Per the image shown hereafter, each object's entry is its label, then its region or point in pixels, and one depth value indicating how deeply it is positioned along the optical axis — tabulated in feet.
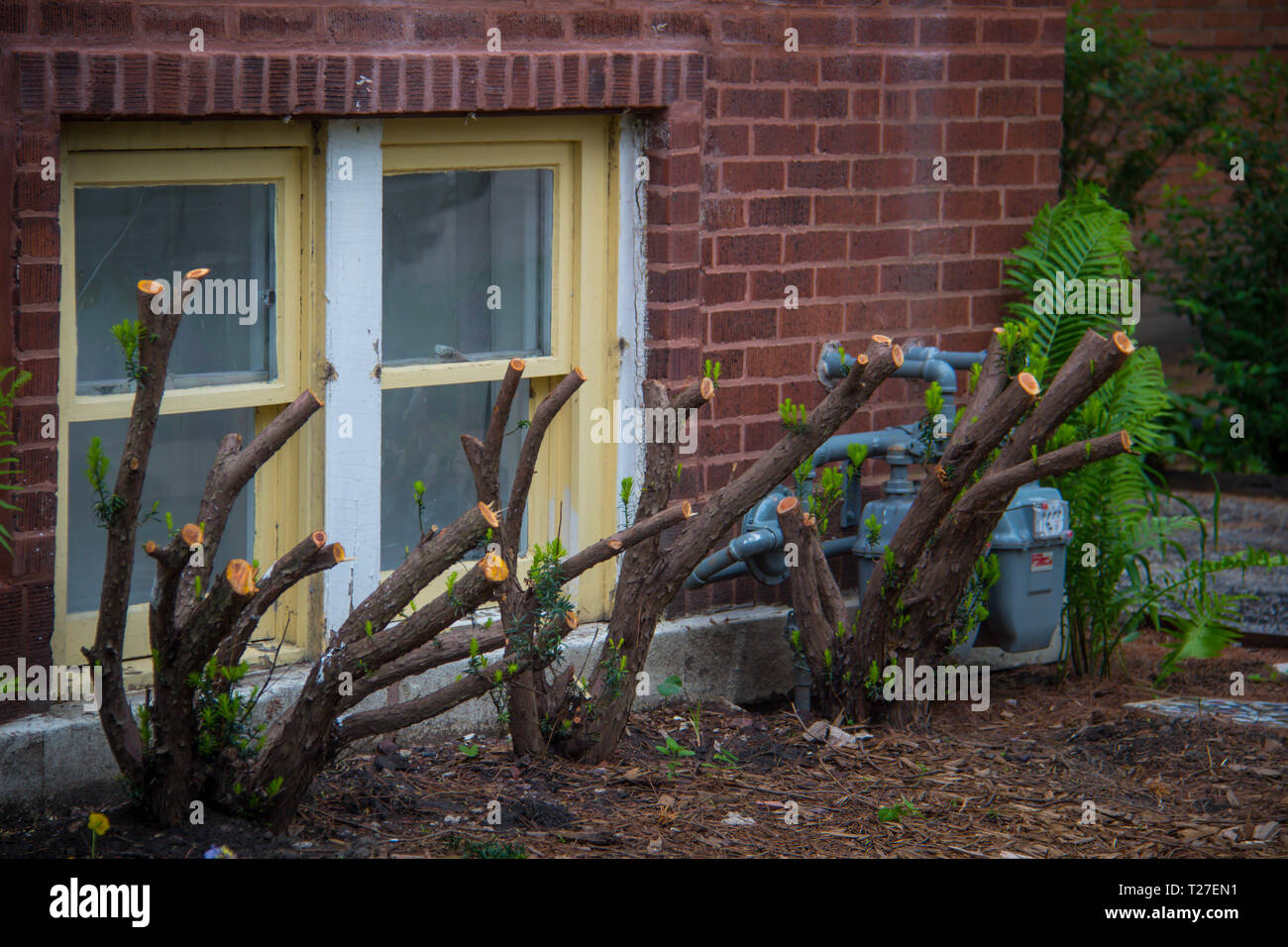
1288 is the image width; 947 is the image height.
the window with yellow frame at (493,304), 31.40
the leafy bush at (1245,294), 58.44
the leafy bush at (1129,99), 55.93
